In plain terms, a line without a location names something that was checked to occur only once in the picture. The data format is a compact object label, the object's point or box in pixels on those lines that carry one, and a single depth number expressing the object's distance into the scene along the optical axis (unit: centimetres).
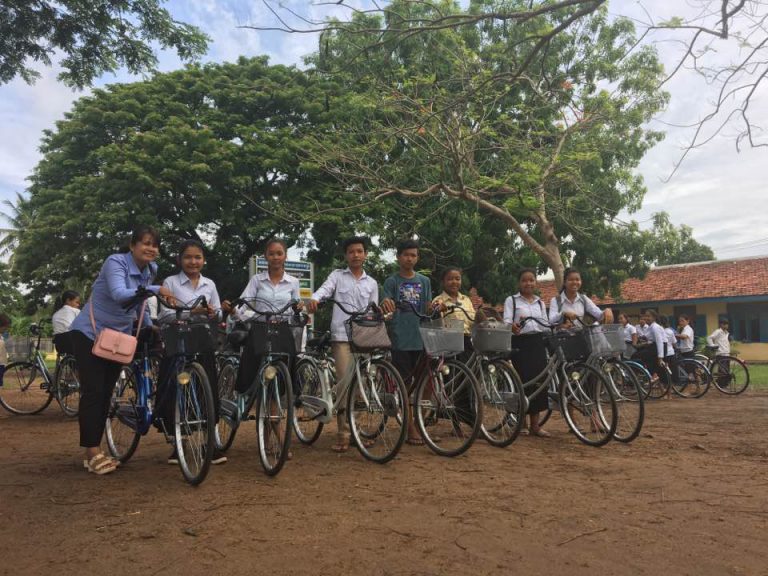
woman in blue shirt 421
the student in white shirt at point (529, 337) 569
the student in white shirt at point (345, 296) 505
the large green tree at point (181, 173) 1545
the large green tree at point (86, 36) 729
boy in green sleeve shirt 518
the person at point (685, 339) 1121
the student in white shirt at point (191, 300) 425
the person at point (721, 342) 1202
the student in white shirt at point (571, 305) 589
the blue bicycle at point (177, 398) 389
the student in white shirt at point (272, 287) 481
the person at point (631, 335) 1030
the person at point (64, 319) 751
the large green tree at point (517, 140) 1162
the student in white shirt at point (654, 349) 1043
